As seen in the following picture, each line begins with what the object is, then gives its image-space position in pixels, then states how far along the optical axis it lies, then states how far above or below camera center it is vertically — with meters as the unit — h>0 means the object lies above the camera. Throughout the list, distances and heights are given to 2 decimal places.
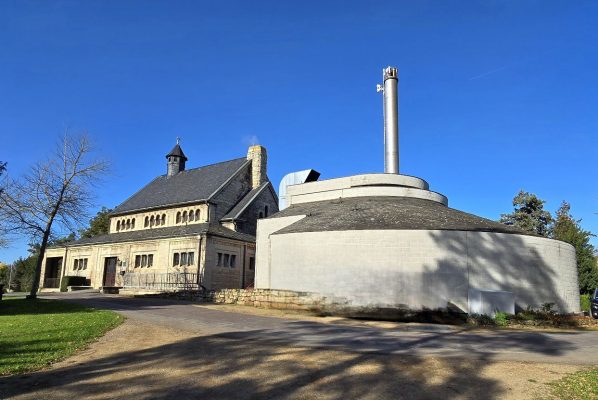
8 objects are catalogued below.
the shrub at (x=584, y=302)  32.38 -1.02
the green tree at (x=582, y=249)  42.69 +4.10
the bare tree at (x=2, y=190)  21.26 +4.57
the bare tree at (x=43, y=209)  25.75 +3.95
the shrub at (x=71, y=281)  40.47 -0.65
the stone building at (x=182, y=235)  33.88 +3.54
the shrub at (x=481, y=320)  19.09 -1.52
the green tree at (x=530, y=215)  53.44 +9.05
